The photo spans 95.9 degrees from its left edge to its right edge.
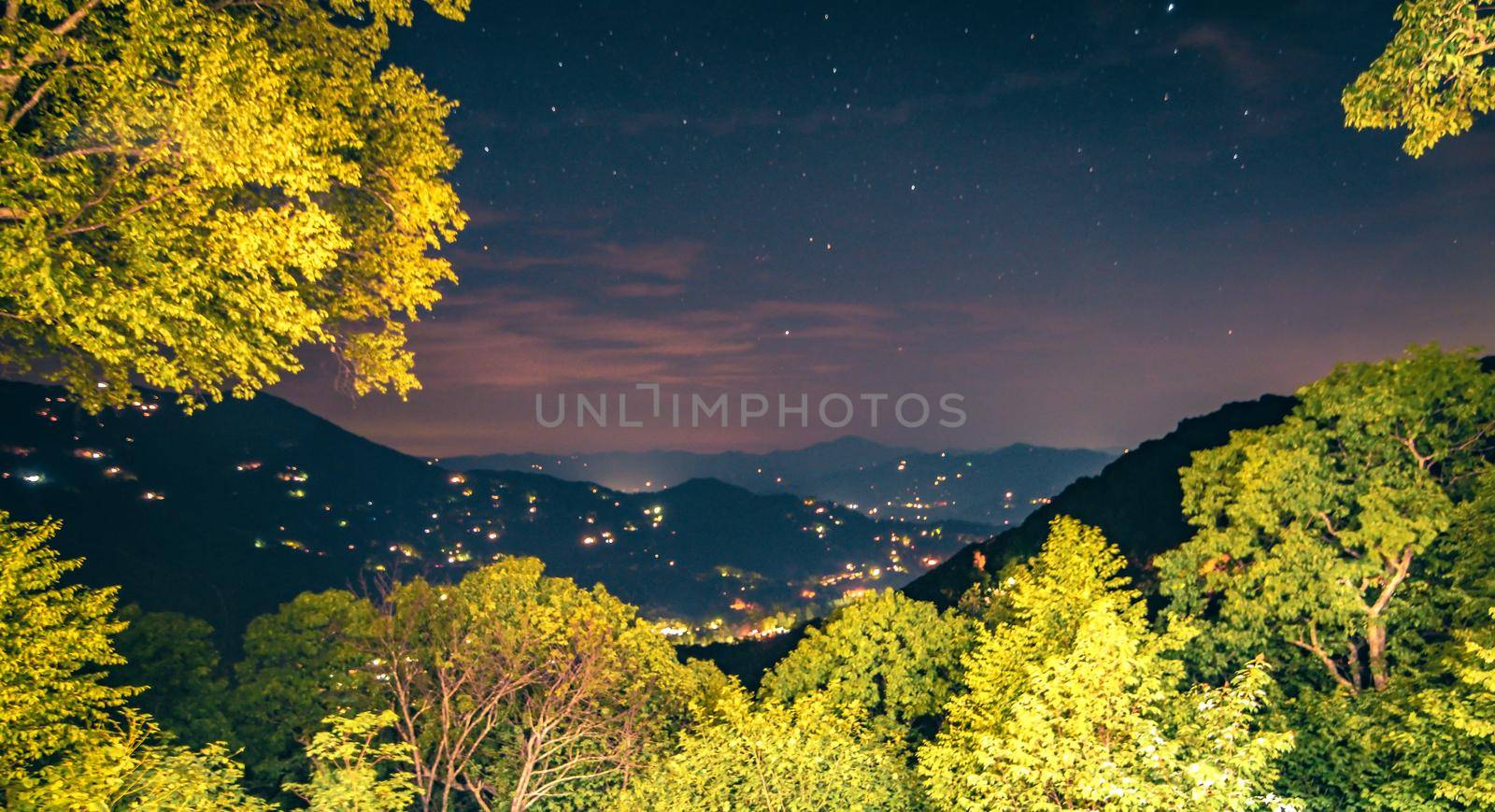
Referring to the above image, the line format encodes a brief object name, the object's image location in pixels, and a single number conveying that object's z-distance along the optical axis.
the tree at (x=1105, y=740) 9.91
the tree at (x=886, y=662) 26.81
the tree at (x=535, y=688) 23.47
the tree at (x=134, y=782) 9.41
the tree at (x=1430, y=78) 6.96
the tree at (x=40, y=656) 13.19
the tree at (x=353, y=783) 10.05
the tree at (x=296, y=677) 33.44
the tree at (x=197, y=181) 6.65
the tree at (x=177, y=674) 32.31
